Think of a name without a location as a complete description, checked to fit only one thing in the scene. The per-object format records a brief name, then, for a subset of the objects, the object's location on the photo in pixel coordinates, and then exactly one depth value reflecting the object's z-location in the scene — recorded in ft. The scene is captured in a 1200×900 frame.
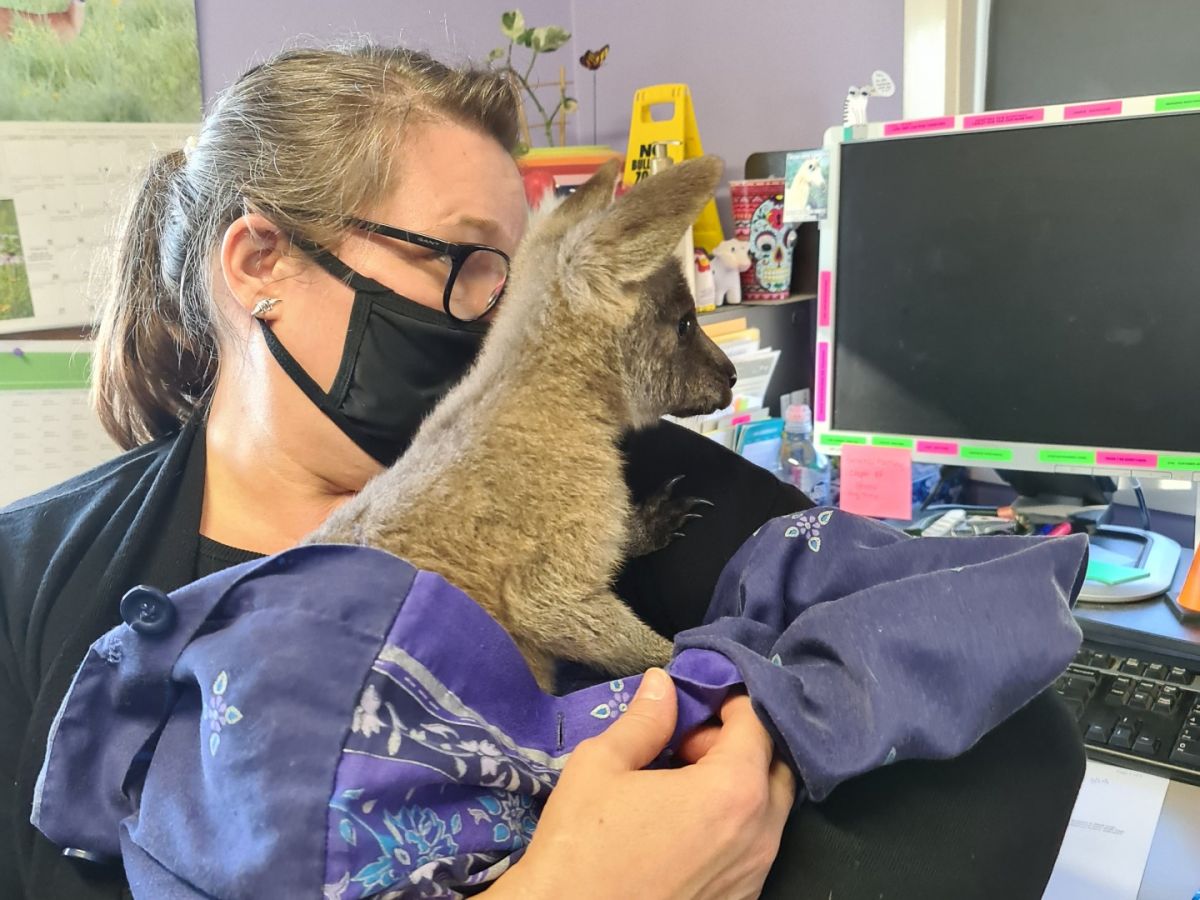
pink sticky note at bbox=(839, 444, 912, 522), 5.32
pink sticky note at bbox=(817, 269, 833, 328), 5.39
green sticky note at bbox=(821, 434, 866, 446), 5.43
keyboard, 3.41
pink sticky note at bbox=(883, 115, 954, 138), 4.91
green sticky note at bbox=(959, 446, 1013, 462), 4.94
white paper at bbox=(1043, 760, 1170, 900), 3.21
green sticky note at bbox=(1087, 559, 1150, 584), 4.44
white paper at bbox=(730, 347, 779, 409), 6.31
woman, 3.14
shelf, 6.63
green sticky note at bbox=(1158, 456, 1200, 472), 4.44
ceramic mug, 6.76
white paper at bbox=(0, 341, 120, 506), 6.21
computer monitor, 4.45
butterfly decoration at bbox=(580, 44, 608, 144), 7.91
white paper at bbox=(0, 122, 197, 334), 5.96
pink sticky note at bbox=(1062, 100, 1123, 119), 4.45
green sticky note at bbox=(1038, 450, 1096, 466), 4.71
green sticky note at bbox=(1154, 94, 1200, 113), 4.27
